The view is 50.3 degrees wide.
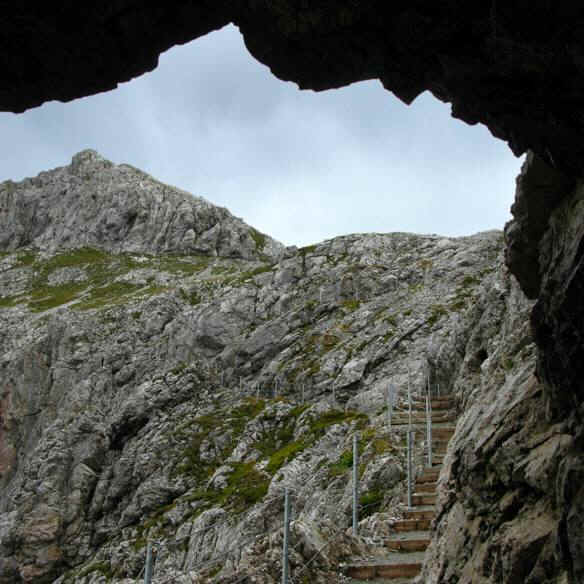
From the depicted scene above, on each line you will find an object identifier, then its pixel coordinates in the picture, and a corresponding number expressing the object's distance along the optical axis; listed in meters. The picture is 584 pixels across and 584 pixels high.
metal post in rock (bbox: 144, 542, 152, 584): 11.17
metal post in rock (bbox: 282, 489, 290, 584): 12.95
